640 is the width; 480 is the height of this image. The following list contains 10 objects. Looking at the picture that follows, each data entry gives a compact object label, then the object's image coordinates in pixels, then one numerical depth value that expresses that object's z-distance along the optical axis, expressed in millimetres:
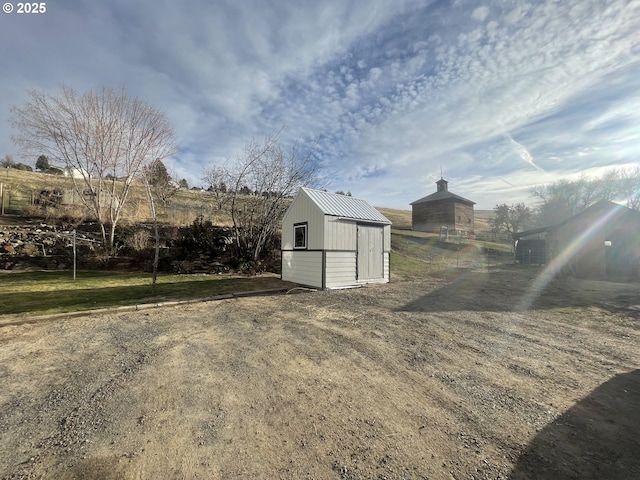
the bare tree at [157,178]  15770
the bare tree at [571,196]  36938
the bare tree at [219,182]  15148
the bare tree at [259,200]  14820
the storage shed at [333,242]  10289
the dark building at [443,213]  34250
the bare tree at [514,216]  40031
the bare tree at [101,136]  14867
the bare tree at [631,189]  35219
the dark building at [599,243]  14484
